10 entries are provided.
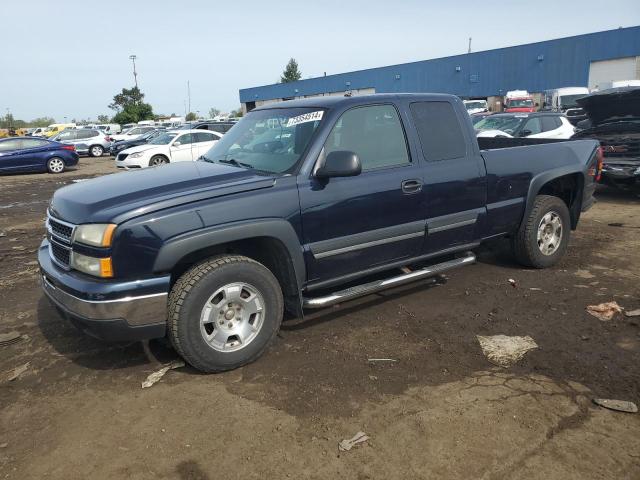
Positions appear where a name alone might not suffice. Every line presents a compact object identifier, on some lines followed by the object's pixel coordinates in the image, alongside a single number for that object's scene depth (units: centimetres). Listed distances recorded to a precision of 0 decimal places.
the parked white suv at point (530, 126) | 1221
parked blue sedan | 1828
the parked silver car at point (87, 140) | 2673
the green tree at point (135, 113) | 5416
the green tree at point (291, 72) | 9406
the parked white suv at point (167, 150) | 1622
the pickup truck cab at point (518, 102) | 2716
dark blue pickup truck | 307
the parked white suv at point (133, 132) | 2900
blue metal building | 3293
